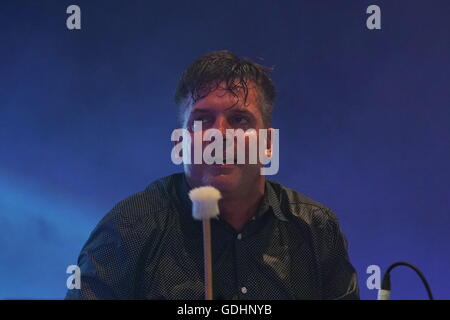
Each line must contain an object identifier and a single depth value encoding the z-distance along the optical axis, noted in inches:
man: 121.2
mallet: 111.7
